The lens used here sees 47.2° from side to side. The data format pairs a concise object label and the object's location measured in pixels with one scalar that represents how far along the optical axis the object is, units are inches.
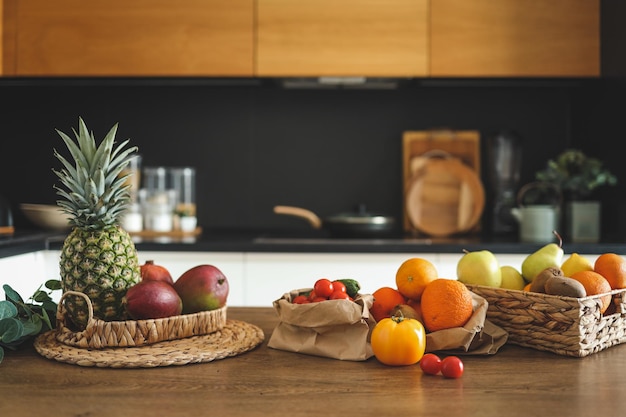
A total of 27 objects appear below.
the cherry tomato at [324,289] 54.6
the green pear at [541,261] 58.4
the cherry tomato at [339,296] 53.9
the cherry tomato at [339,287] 54.8
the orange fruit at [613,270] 56.6
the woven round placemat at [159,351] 50.2
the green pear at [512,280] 59.2
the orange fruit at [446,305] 53.2
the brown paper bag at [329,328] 52.5
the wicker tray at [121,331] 53.2
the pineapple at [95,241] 55.3
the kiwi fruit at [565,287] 51.7
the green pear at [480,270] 58.4
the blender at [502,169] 138.9
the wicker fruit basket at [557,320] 51.9
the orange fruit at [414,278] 55.7
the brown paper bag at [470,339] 52.6
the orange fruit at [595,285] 53.5
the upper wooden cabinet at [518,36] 129.3
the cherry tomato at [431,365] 48.0
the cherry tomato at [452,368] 47.3
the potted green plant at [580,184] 125.6
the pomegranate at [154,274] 59.0
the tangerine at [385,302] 56.3
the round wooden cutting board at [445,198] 138.2
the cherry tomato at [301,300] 55.8
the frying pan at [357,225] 123.7
